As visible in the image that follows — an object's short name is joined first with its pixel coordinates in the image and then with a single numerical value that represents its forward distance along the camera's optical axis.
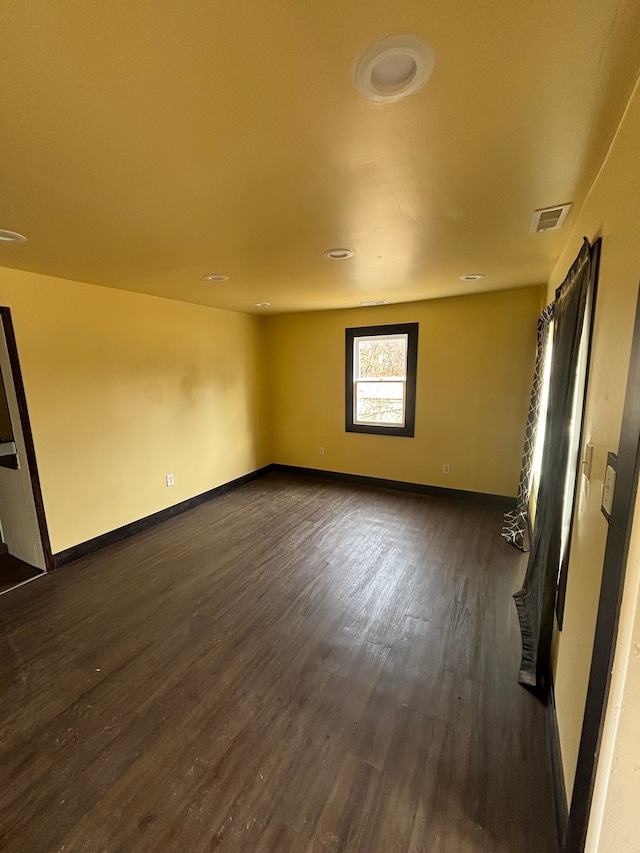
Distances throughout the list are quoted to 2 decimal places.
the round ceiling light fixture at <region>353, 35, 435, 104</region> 0.81
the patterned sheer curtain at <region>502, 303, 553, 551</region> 3.14
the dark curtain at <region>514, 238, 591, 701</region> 1.58
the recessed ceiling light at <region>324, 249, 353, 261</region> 2.24
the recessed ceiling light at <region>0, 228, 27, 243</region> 1.85
